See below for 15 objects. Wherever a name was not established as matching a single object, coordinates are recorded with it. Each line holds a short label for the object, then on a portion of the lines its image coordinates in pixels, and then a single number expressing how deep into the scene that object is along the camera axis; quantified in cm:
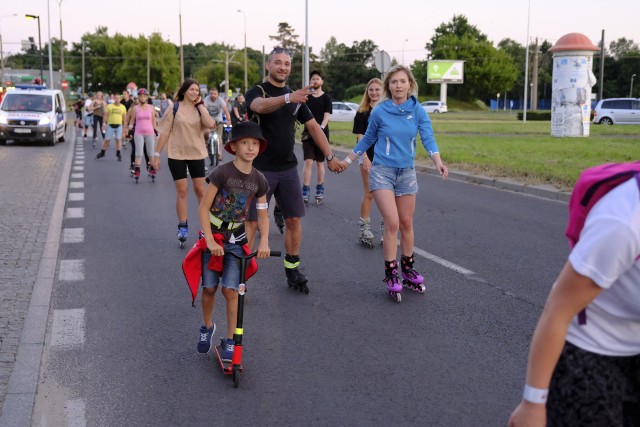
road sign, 2434
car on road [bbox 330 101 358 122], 5394
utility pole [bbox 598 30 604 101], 6048
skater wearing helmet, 1562
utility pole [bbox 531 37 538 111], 7588
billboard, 9231
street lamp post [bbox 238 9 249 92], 7923
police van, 2778
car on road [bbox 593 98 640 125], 4322
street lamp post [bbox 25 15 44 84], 5622
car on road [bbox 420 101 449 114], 8075
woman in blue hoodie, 663
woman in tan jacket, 912
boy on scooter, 486
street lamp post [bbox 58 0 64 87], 6645
